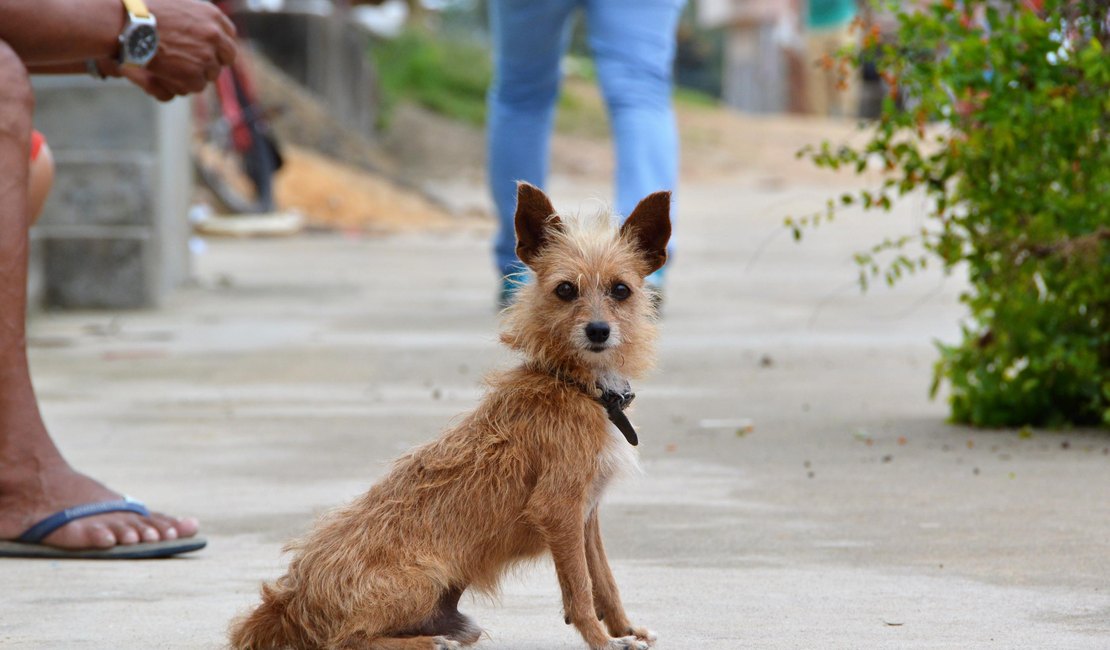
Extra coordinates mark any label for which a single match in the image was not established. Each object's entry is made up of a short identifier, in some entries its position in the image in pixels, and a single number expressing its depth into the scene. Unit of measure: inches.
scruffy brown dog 254.8
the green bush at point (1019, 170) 429.7
